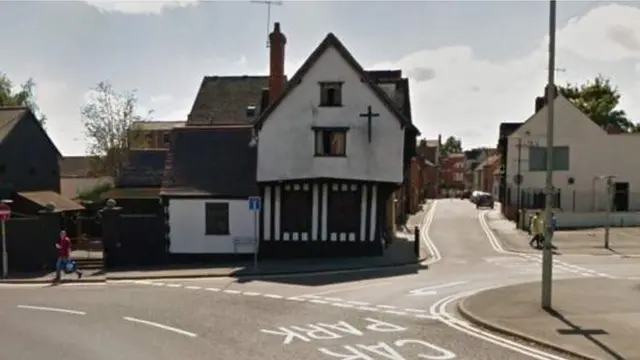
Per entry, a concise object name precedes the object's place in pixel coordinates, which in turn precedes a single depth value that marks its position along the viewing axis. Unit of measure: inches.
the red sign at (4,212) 829.8
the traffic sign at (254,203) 860.0
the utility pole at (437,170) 4018.2
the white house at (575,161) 1631.4
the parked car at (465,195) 3688.5
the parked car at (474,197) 2425.2
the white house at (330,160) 991.6
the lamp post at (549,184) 508.1
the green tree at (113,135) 2017.7
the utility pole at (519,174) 1628.9
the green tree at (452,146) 6166.3
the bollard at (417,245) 994.1
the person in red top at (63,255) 802.8
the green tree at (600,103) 2600.9
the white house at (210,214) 992.2
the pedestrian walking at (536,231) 1125.6
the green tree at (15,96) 2235.5
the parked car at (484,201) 2335.1
